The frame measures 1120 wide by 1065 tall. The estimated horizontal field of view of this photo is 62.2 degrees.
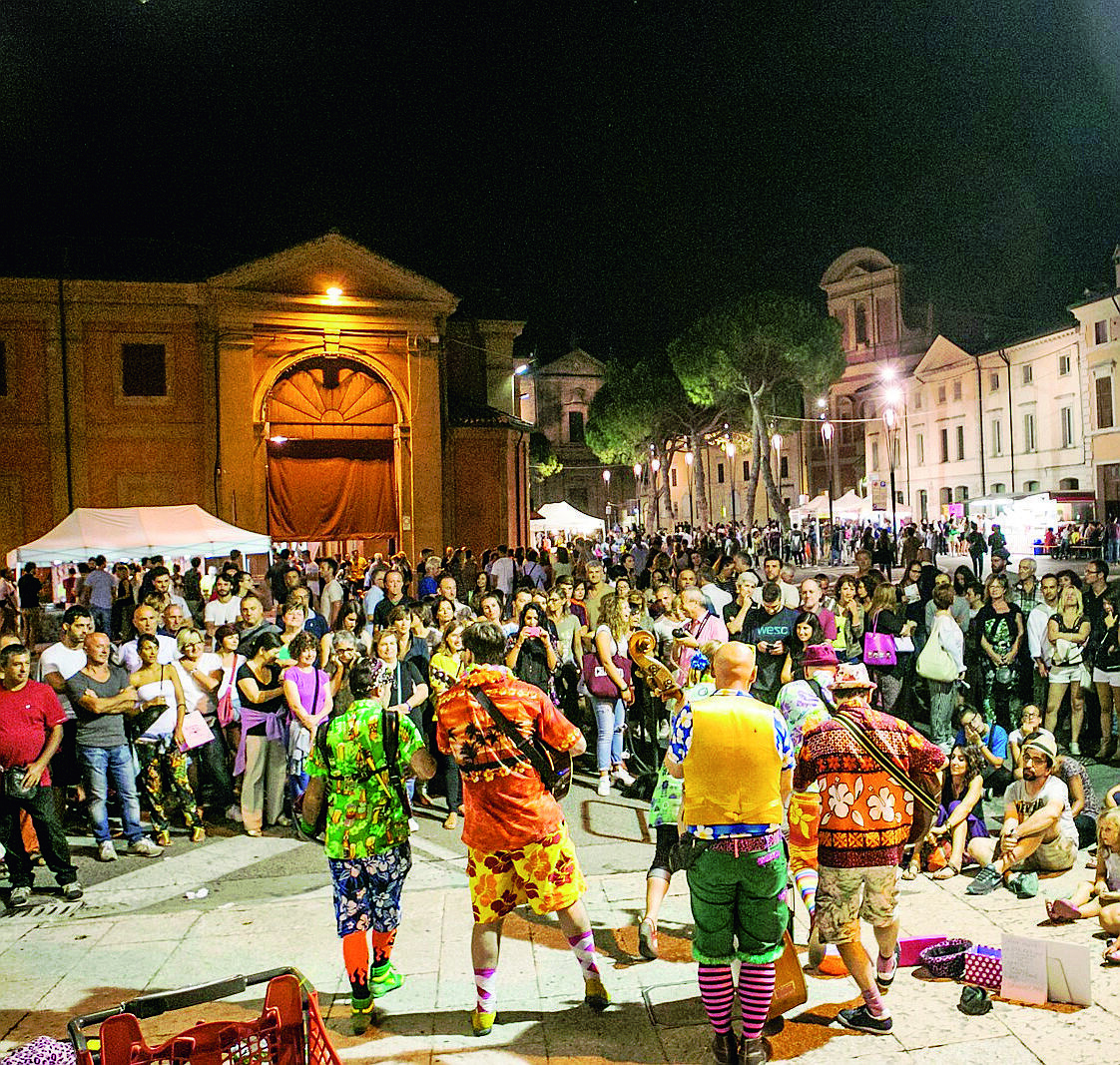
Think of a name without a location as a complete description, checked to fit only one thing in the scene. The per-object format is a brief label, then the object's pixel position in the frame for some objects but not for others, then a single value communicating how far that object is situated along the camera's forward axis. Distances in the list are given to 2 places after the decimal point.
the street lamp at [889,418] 25.92
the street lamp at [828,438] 53.81
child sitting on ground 5.43
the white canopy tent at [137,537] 14.66
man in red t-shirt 6.50
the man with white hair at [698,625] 7.20
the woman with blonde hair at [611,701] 8.62
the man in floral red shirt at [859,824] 4.29
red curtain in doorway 25.25
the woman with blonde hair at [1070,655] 9.16
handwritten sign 4.52
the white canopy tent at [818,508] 39.59
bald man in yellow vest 3.98
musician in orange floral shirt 4.37
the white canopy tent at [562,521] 33.18
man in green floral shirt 4.56
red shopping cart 2.85
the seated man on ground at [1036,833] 6.12
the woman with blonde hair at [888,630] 9.24
